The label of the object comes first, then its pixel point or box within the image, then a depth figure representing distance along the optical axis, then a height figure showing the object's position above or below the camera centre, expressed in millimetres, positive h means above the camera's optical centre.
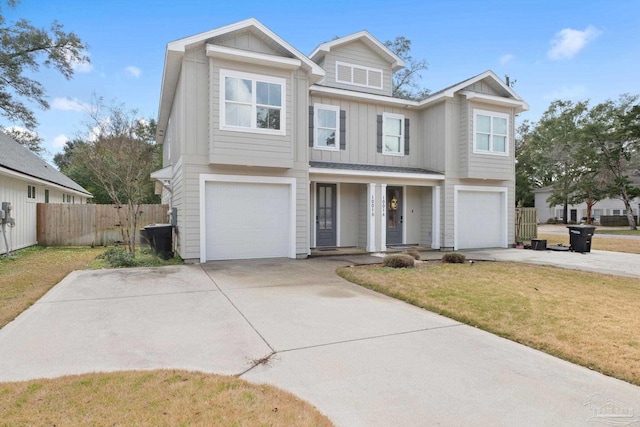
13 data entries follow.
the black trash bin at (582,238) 12484 -903
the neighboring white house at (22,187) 11500 +973
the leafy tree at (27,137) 26438 +5686
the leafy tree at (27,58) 16453 +7400
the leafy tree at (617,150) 26562 +4905
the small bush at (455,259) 9777 -1273
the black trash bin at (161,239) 10547 -805
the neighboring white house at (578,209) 37969 +361
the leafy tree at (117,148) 12305 +2367
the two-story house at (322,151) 9414 +1958
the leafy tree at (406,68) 26219 +10515
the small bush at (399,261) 8953 -1239
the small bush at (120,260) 9055 -1225
